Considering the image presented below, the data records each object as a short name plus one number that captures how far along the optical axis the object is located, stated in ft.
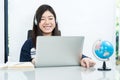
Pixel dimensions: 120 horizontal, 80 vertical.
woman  9.28
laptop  6.48
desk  5.32
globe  6.38
